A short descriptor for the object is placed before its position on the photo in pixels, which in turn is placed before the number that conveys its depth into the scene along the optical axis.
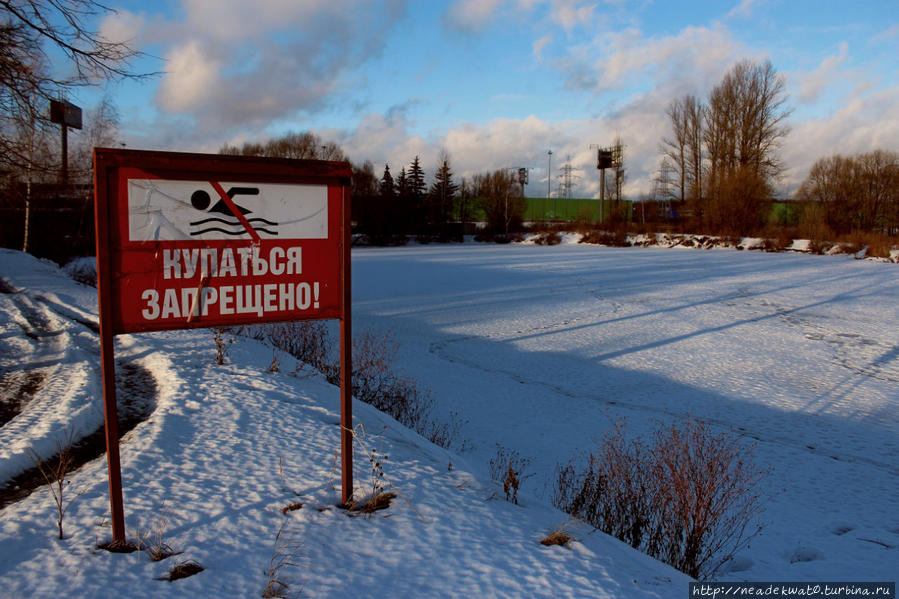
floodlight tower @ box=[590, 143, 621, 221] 77.31
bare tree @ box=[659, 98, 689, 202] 66.44
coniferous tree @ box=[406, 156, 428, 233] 69.06
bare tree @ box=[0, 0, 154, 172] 7.81
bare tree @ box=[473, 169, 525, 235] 73.50
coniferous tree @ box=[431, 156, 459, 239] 75.44
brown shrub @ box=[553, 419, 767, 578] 4.52
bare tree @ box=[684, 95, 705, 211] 65.25
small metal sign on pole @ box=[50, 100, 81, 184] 9.65
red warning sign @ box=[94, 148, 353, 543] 2.99
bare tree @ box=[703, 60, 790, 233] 50.06
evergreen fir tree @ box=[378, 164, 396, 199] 69.06
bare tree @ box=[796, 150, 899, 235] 45.25
